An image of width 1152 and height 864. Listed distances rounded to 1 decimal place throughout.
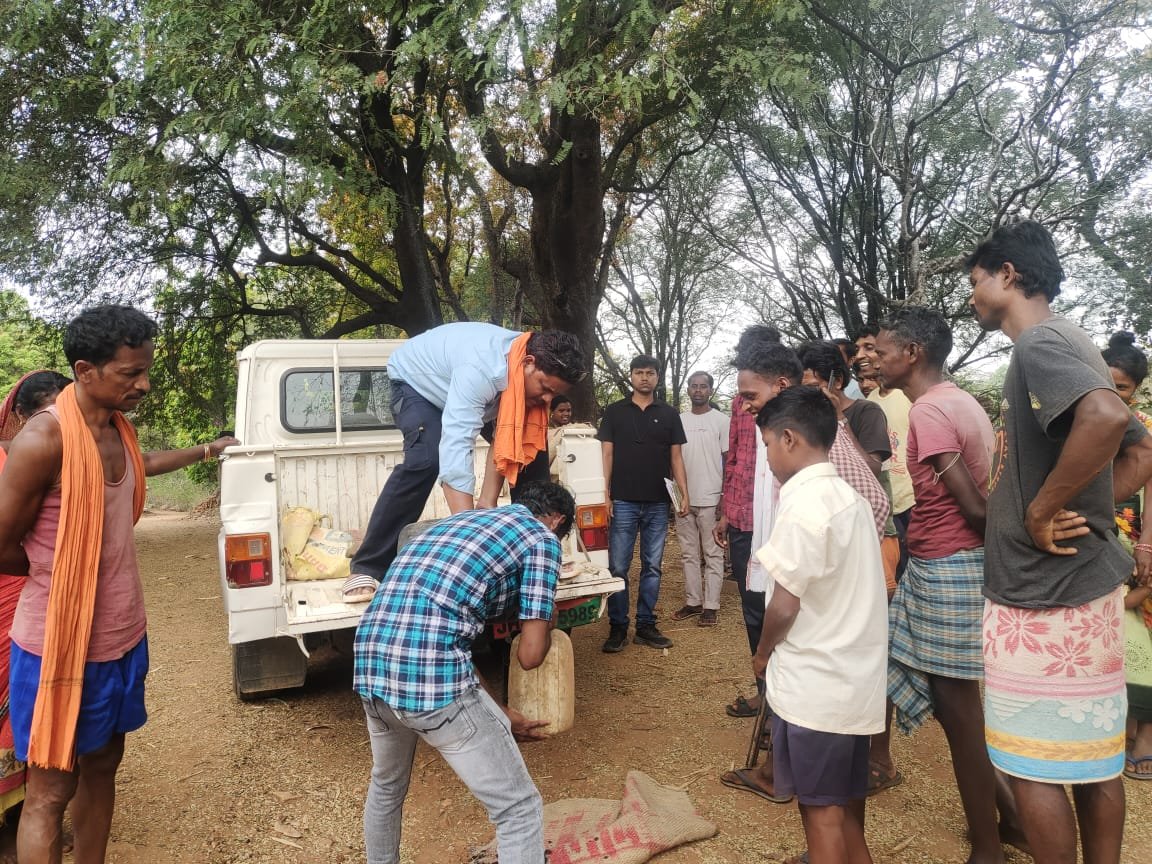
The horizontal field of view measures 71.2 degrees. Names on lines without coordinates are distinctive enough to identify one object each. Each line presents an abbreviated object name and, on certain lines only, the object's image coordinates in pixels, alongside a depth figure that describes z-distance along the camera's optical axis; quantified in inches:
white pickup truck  150.4
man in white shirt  235.3
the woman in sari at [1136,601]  130.0
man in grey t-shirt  80.7
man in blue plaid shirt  83.5
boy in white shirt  83.8
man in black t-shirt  217.6
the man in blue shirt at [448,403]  131.4
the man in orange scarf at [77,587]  86.1
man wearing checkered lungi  103.3
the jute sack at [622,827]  110.8
